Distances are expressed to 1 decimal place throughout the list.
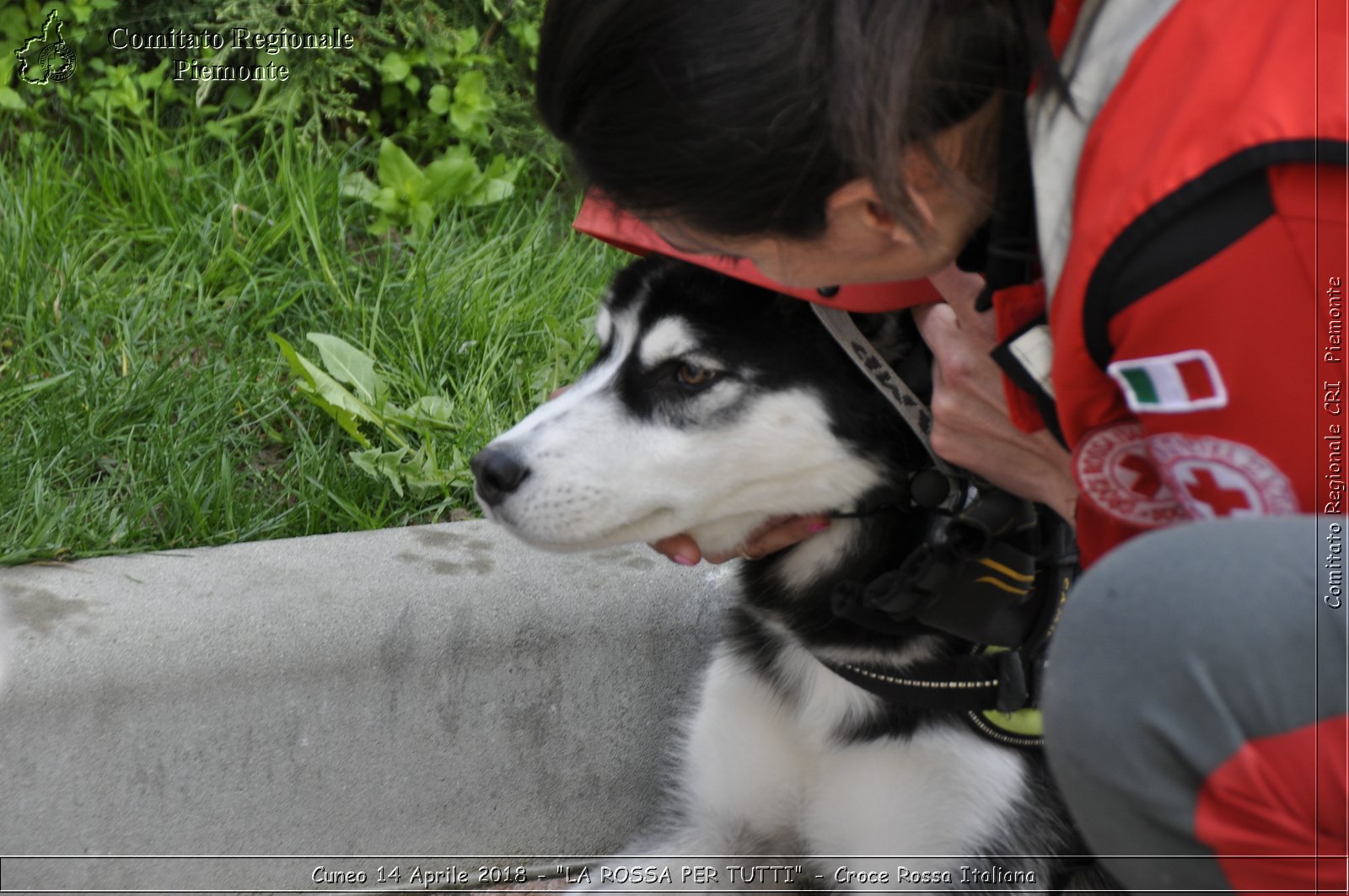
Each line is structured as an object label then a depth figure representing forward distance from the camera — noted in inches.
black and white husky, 70.4
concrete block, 75.3
